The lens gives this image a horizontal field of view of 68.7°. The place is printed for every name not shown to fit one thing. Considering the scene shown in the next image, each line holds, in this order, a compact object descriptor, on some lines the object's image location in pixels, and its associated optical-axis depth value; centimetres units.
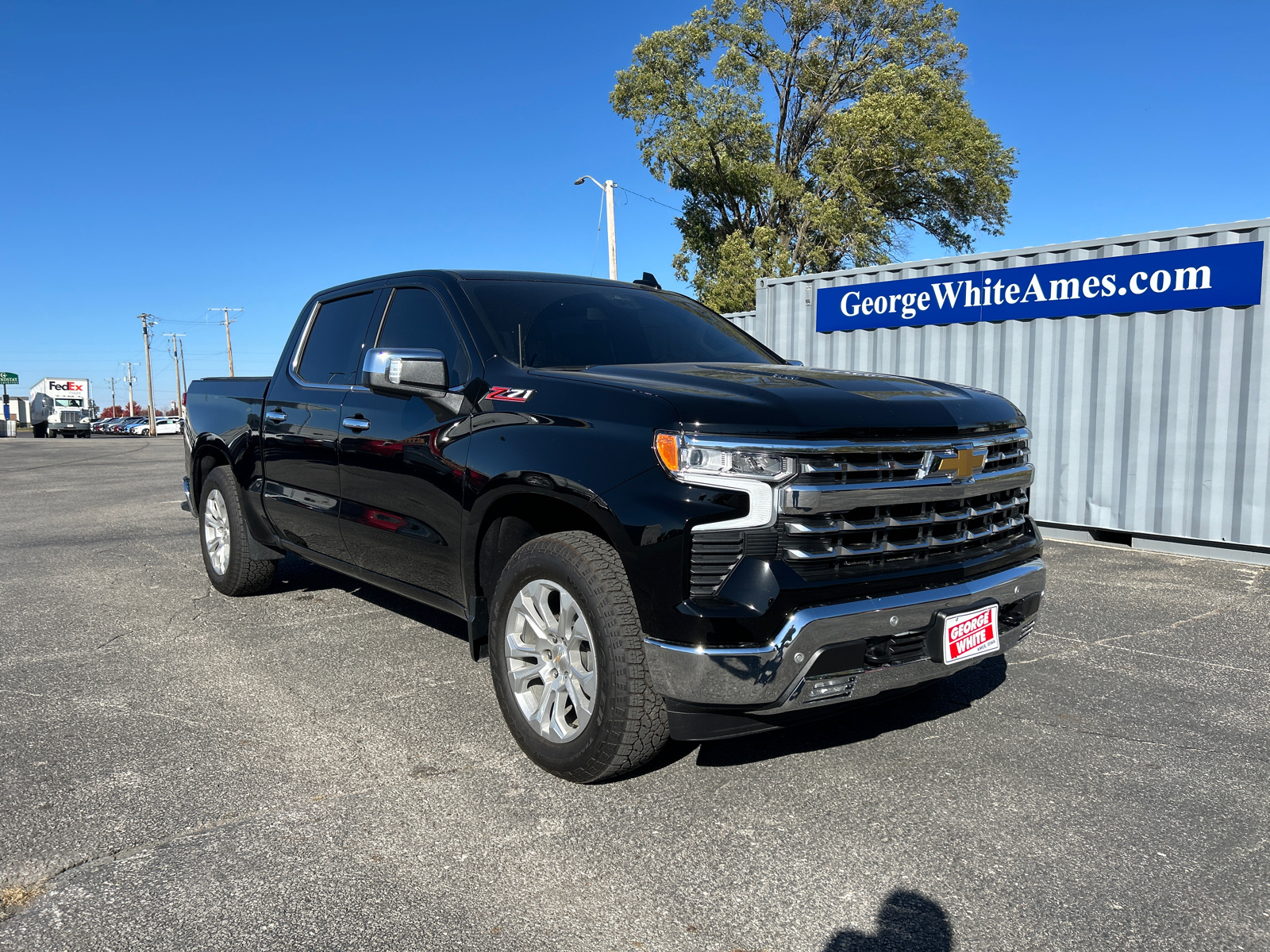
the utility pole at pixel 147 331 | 8338
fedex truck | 6328
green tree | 2567
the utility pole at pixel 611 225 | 2666
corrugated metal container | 756
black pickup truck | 270
